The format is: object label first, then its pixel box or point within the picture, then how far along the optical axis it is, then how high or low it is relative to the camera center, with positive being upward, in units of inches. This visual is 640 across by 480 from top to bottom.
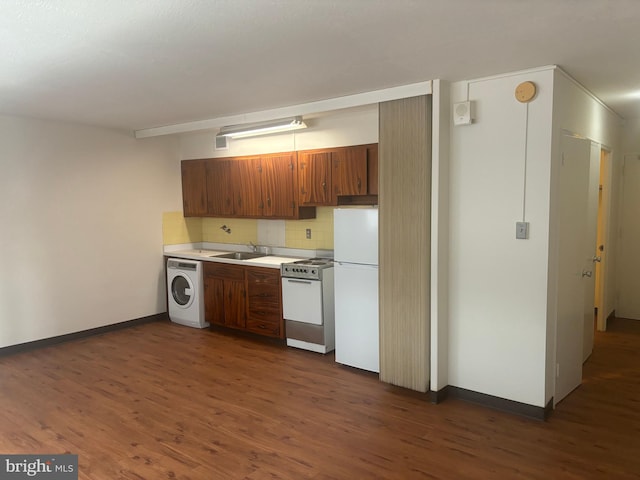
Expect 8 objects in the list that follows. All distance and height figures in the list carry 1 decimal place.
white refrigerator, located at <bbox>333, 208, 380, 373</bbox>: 159.3 -28.4
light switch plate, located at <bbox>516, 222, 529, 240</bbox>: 127.0 -7.2
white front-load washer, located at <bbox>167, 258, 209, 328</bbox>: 226.5 -41.0
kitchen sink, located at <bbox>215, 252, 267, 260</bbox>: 228.8 -23.1
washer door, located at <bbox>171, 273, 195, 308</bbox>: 233.5 -40.7
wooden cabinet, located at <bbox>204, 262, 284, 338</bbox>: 199.2 -40.0
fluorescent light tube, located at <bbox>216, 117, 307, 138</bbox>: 179.3 +32.8
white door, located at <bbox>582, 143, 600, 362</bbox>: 156.9 -14.7
